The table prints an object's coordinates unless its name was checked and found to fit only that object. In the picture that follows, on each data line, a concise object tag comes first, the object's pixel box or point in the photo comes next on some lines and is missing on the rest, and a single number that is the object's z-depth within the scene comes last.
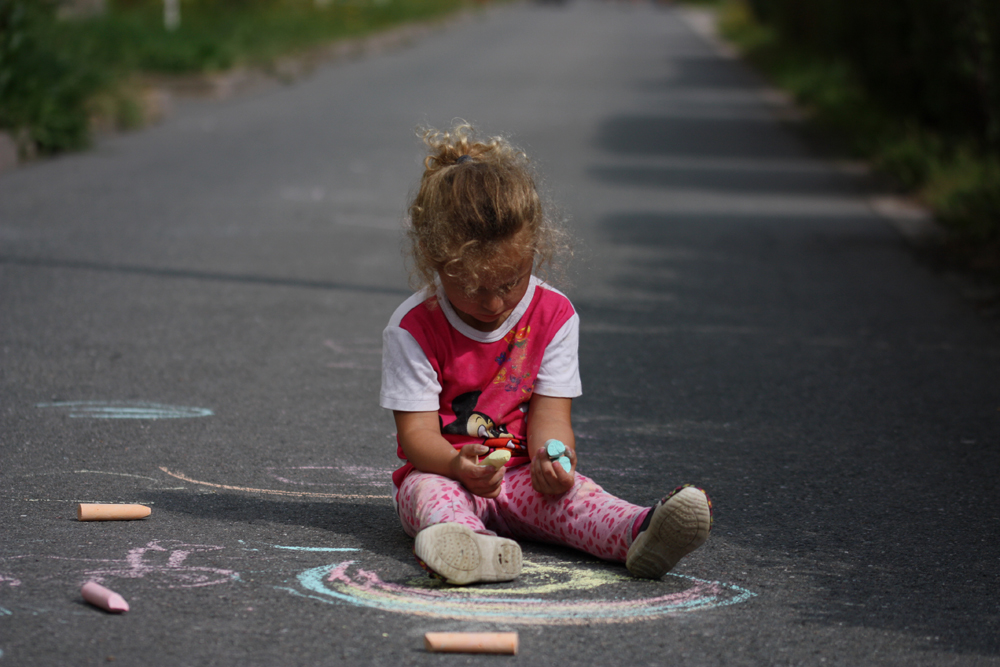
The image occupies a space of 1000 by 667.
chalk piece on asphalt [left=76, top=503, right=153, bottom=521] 3.29
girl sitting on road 2.96
